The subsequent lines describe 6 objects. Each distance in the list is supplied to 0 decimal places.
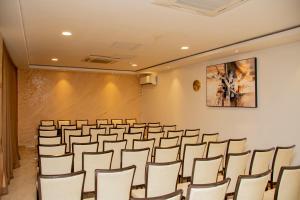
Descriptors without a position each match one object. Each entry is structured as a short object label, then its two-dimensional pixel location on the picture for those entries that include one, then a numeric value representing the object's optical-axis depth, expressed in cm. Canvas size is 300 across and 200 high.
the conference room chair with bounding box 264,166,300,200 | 282
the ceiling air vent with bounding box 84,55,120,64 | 829
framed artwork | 644
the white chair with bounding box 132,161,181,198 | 317
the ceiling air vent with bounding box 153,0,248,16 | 361
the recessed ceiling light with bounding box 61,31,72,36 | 537
